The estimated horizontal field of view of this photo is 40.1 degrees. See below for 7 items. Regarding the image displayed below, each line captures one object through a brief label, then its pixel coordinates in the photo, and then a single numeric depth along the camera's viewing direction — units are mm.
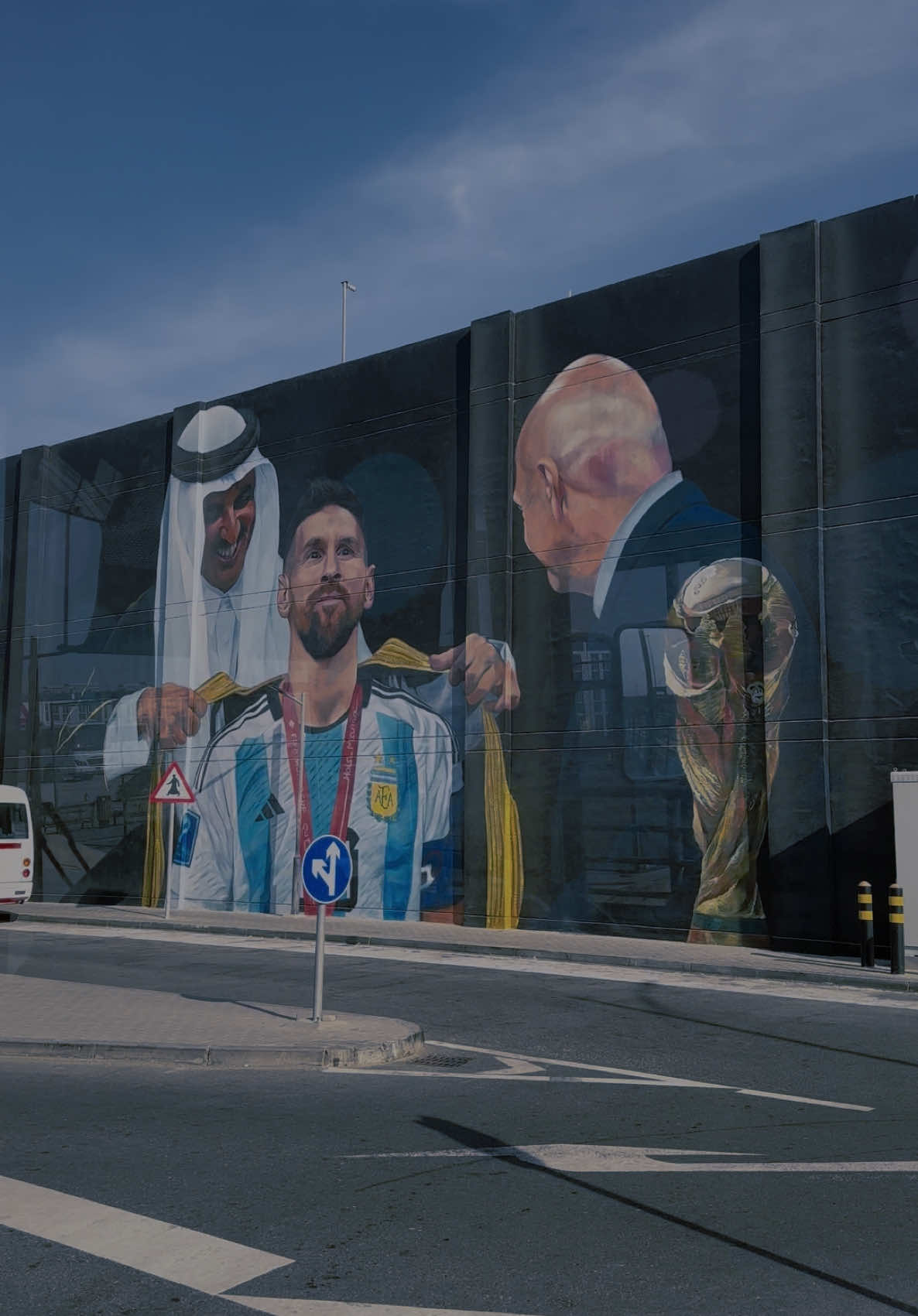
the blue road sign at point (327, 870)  10391
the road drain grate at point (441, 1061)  9602
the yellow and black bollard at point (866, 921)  15195
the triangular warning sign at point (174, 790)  22844
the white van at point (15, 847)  23156
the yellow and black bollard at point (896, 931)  14547
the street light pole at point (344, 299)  27919
